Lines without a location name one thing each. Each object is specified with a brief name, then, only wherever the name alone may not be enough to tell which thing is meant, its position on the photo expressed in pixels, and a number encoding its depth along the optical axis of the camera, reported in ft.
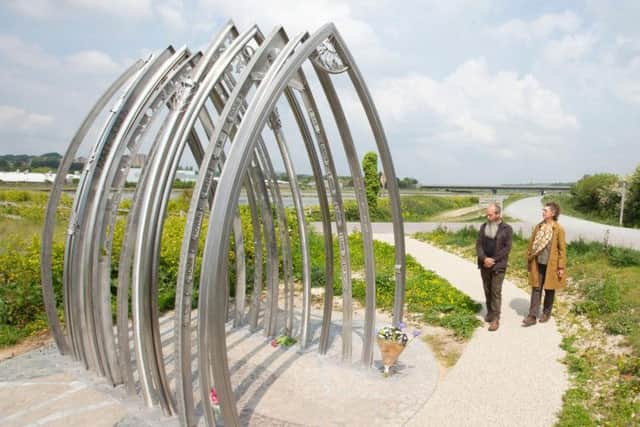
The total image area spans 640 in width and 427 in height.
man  23.36
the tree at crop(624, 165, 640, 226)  80.79
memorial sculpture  13.25
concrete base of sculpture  15.30
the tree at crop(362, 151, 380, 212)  88.38
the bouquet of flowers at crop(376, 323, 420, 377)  18.31
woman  23.79
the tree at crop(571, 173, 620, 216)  97.19
